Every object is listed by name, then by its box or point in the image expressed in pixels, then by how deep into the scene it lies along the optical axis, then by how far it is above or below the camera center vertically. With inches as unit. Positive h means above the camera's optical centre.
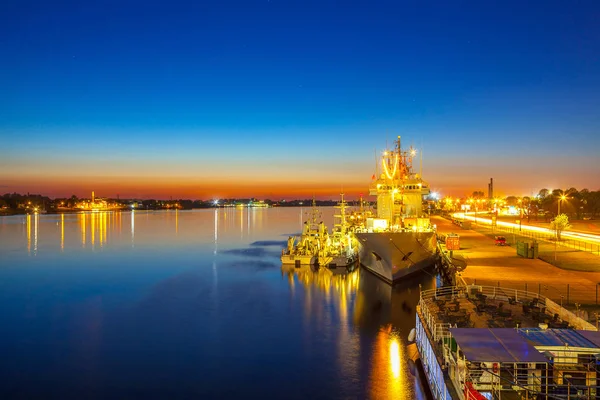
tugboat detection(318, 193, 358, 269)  2075.5 -246.9
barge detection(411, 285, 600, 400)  480.1 -190.7
